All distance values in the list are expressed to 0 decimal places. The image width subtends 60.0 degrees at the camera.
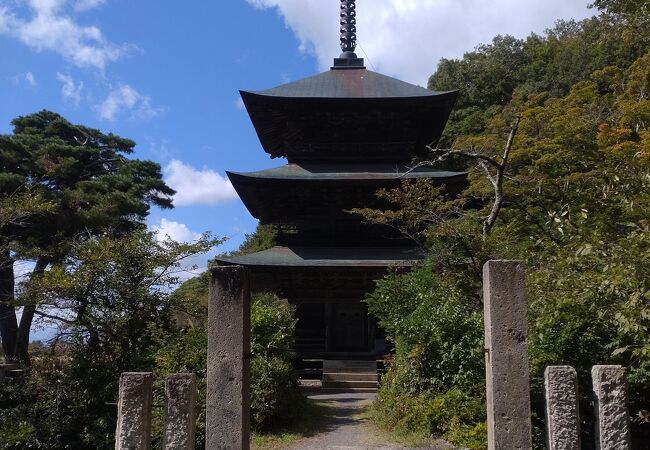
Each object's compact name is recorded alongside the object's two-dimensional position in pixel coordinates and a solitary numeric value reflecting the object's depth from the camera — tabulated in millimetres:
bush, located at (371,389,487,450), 7465
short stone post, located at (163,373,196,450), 5094
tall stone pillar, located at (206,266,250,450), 5309
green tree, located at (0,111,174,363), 17672
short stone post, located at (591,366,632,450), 4836
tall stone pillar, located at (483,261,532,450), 5035
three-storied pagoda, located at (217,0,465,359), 14164
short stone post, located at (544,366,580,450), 4836
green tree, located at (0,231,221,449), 8695
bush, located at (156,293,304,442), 8617
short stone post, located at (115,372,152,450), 5074
